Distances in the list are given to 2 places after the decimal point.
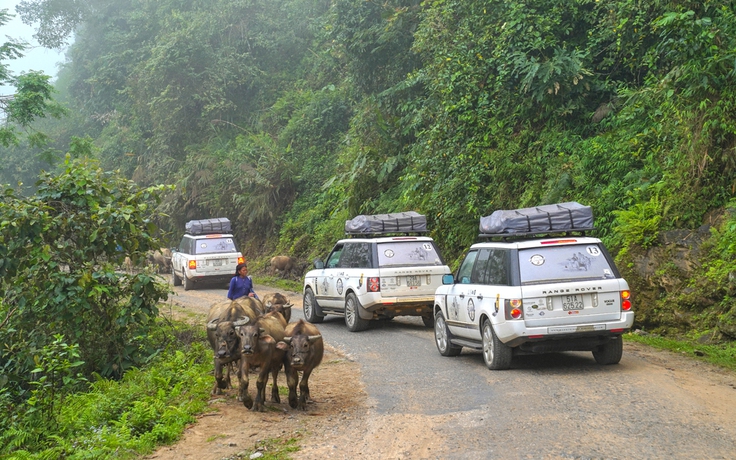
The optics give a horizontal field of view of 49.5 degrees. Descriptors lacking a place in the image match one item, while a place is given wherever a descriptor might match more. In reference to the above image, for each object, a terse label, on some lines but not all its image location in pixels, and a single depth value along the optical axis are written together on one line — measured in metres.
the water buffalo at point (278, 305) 13.00
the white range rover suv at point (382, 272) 15.27
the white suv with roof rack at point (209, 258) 26.44
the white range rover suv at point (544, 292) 10.35
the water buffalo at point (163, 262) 36.44
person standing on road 14.09
